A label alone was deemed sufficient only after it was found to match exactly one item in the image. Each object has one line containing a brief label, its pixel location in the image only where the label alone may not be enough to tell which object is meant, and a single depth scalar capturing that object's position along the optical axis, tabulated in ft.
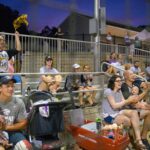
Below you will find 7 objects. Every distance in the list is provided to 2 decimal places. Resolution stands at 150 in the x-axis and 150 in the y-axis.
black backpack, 6.26
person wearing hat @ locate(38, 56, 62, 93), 7.99
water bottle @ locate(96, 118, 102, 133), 7.42
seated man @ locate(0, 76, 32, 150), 6.14
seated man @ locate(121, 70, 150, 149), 9.66
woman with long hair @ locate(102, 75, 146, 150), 9.01
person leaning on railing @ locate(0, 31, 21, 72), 7.49
